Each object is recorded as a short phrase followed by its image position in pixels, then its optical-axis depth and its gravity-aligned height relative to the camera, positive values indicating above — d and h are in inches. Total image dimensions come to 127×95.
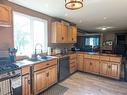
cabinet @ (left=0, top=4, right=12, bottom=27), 66.4 +25.1
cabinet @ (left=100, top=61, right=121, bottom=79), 116.0 -34.6
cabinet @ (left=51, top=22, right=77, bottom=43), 120.8 +20.4
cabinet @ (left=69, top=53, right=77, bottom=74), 134.6 -28.6
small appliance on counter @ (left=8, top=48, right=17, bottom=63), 76.7 -6.9
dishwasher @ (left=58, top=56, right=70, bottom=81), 109.5 -31.5
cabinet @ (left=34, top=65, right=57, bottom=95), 81.7 -35.2
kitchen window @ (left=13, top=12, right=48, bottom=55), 92.2 +16.5
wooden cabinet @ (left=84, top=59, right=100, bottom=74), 131.7 -32.8
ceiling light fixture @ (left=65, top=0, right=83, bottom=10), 55.0 +28.8
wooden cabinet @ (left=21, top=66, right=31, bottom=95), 70.5 -29.6
